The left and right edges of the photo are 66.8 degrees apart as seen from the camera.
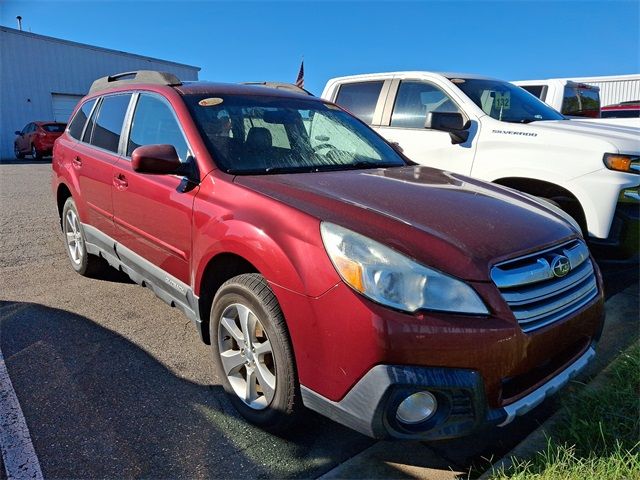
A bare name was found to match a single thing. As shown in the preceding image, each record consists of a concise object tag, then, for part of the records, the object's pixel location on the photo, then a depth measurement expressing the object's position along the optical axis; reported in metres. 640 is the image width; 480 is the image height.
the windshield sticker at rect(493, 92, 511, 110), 5.09
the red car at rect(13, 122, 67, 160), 19.64
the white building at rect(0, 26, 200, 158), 23.19
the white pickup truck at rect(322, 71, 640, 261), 3.92
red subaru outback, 1.84
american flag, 10.82
